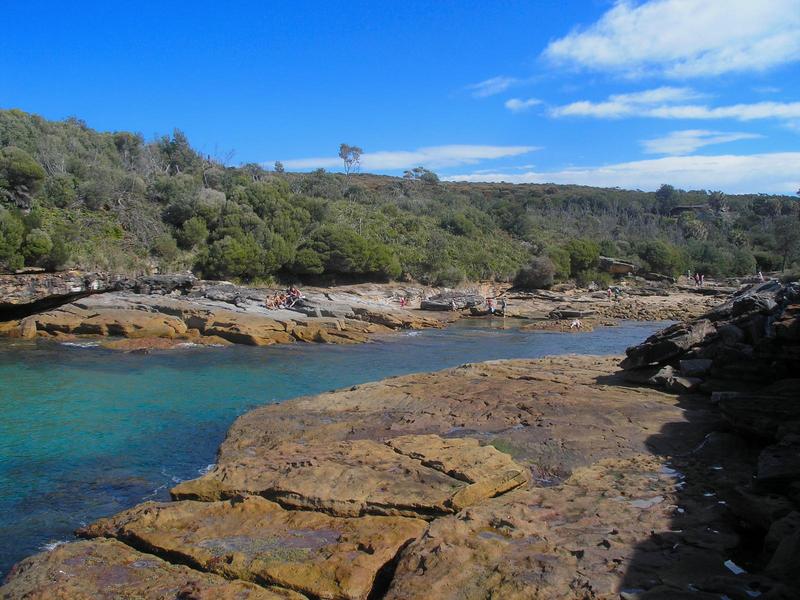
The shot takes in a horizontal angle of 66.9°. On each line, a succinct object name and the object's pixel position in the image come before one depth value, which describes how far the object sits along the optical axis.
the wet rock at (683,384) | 10.47
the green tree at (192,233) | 35.16
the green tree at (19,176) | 29.58
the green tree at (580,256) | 46.72
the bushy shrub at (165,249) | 33.31
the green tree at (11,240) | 23.56
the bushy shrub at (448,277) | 41.38
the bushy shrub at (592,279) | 45.41
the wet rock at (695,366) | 10.79
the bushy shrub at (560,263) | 44.47
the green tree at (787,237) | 50.91
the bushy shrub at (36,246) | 24.56
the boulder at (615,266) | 48.56
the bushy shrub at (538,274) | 42.81
